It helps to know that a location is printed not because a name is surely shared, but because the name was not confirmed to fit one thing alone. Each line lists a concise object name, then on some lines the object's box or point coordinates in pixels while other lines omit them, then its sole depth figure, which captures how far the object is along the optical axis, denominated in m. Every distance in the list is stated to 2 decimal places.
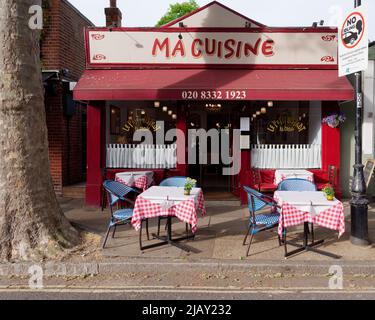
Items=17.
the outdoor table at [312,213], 5.99
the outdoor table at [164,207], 6.36
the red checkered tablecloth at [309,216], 5.99
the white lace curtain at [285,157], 10.57
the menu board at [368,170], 9.89
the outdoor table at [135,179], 9.44
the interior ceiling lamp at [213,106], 12.12
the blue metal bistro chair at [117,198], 6.68
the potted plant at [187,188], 6.62
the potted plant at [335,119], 10.23
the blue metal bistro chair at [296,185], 7.33
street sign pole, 6.61
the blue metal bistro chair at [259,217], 6.37
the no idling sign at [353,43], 6.33
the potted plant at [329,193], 6.16
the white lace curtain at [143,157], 10.66
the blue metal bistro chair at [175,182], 7.83
